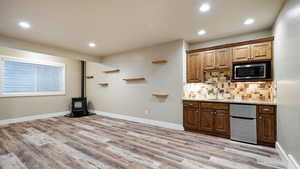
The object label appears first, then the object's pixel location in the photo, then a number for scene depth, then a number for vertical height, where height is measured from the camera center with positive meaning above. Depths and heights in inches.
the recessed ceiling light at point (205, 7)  91.4 +53.4
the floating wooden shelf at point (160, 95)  165.4 -13.5
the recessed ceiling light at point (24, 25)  116.8 +53.1
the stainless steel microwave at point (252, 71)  119.4 +12.1
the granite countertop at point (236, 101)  110.4 -16.2
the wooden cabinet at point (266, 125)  108.4 -34.0
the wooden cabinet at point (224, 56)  122.0 +28.2
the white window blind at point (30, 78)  183.0 +10.3
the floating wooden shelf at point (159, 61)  164.7 +28.0
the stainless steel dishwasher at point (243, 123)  115.6 -34.6
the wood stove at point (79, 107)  231.9 -41.5
